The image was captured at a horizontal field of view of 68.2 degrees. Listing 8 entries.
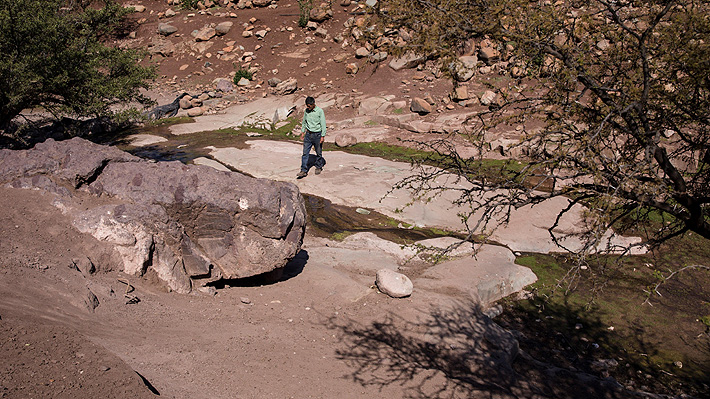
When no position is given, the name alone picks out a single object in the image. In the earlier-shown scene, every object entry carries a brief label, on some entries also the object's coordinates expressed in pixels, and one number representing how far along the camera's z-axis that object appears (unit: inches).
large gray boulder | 217.3
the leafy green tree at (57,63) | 389.8
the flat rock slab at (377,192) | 352.2
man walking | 425.7
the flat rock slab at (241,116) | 624.1
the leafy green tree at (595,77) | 155.6
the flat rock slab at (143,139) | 556.3
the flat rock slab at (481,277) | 265.6
